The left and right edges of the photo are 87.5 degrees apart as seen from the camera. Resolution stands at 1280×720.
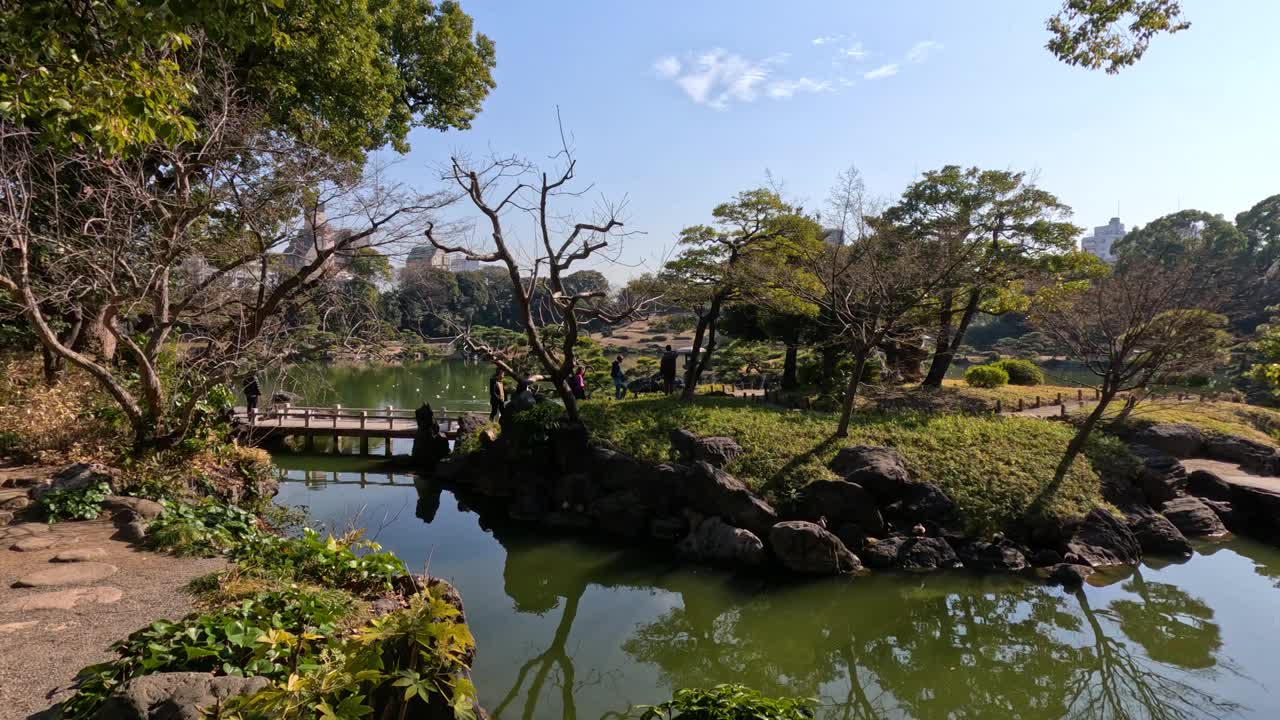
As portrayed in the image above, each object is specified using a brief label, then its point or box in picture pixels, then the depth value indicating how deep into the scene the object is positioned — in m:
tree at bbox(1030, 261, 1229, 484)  10.99
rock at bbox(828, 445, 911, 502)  10.06
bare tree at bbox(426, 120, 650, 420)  10.30
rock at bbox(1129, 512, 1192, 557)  9.87
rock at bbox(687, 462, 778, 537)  9.71
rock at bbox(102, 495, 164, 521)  6.73
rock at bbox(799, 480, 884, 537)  9.80
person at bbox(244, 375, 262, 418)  14.28
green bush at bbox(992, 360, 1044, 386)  19.67
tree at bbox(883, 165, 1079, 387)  14.84
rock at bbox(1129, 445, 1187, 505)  11.12
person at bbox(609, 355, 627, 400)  16.55
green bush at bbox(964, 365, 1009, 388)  18.23
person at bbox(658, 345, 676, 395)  16.77
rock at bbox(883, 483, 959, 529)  9.96
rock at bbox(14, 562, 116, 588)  5.17
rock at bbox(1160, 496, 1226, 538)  10.66
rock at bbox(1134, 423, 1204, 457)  13.12
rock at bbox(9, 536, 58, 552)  5.84
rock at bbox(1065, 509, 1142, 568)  9.43
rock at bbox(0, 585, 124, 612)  4.77
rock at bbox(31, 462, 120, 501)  6.88
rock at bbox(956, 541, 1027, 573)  9.23
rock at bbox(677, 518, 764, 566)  9.23
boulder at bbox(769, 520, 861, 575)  8.93
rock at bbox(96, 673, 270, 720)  3.08
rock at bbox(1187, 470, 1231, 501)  11.48
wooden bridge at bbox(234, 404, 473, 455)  16.48
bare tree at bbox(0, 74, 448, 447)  7.11
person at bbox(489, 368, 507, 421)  14.54
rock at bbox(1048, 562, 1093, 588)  8.80
